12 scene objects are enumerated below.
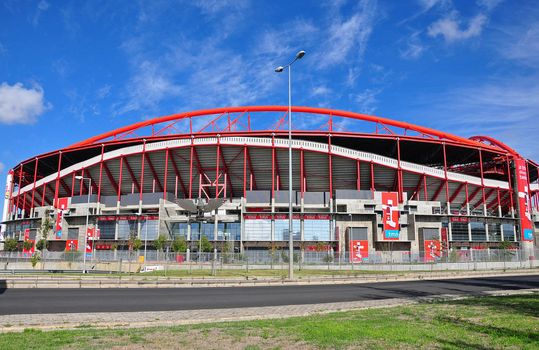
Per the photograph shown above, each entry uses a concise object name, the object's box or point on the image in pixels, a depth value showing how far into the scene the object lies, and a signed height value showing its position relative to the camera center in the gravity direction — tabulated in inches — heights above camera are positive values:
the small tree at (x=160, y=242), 2264.6 -32.8
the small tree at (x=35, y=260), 1654.8 -95.9
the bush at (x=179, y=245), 2191.2 -47.3
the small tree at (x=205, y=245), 2226.7 -48.8
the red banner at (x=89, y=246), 2610.7 -59.3
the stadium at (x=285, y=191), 2404.0 +309.3
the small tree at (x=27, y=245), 2754.4 -53.2
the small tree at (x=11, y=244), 2805.1 -47.3
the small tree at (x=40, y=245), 2393.5 -46.6
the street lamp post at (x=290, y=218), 1002.8 +43.5
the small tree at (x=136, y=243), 2279.9 -37.8
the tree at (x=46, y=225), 2348.7 +74.1
